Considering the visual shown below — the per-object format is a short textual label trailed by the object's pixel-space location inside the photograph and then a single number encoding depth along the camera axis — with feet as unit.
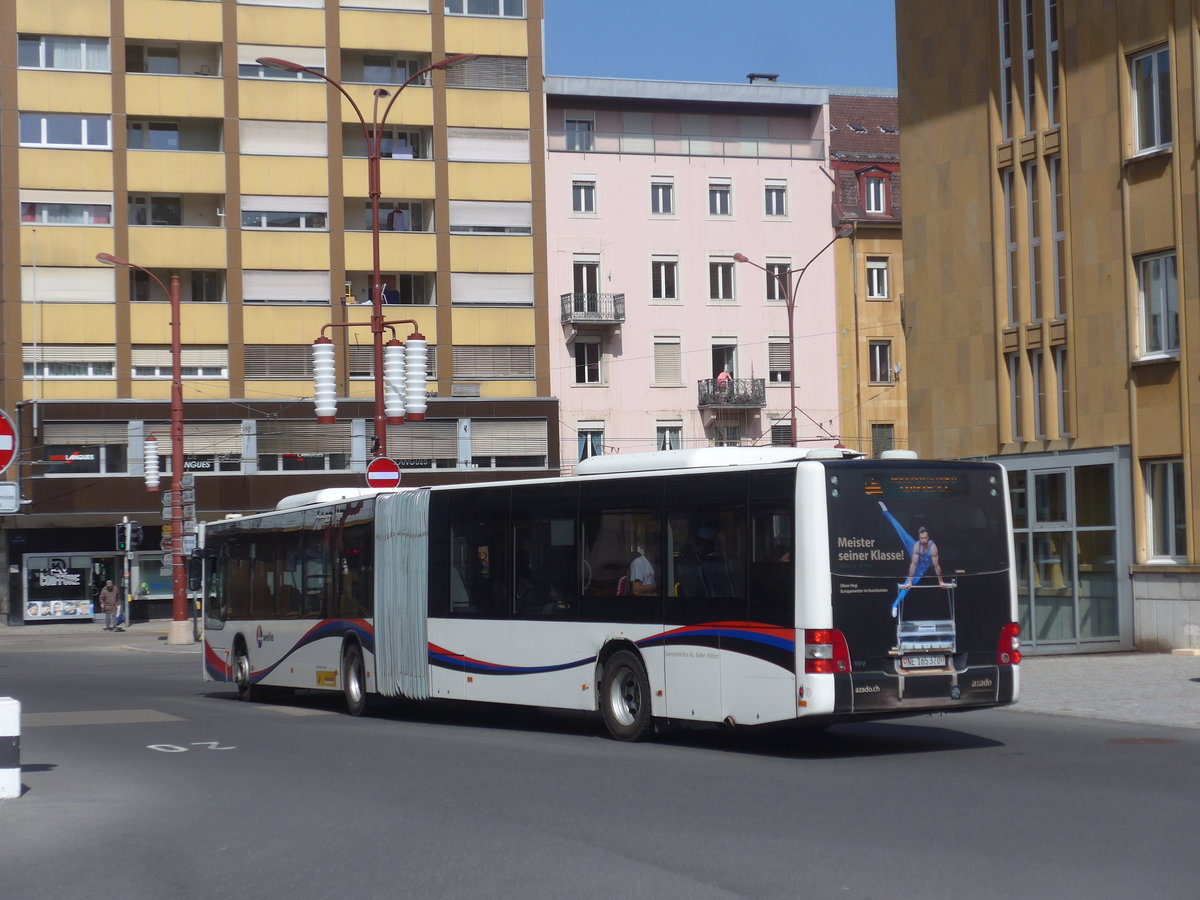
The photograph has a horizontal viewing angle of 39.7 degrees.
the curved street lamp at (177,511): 136.26
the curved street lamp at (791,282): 170.60
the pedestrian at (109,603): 166.81
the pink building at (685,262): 197.57
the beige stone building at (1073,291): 83.66
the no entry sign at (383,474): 83.71
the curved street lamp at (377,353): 86.89
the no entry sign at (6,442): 42.98
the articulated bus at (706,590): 45.34
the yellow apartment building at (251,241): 177.17
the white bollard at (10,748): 37.99
